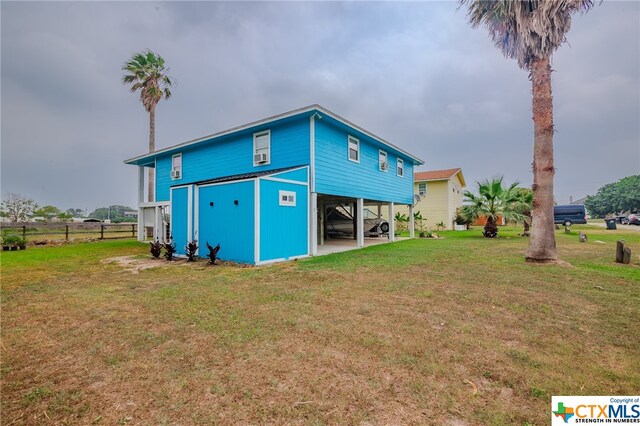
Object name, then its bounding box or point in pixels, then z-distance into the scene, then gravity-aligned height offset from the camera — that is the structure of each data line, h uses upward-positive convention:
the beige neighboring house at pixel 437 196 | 27.31 +2.11
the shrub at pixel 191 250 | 9.17 -1.01
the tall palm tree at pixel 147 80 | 20.72 +10.49
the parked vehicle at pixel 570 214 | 33.34 +0.22
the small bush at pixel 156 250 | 10.12 -1.10
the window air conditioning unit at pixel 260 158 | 12.09 +2.68
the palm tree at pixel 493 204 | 16.81 +0.78
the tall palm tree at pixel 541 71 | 8.02 +4.40
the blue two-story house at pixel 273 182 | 8.82 +1.41
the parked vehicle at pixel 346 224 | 17.91 -0.39
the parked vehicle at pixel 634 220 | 35.81 -0.62
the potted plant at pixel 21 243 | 13.18 -1.05
